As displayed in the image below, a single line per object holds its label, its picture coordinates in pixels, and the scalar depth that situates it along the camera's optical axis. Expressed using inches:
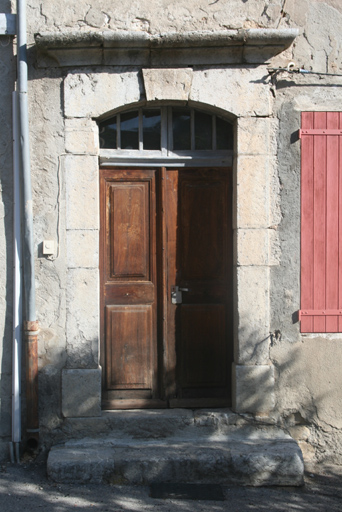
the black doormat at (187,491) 142.5
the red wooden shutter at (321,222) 165.6
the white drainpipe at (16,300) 159.9
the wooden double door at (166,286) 171.5
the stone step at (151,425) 161.3
